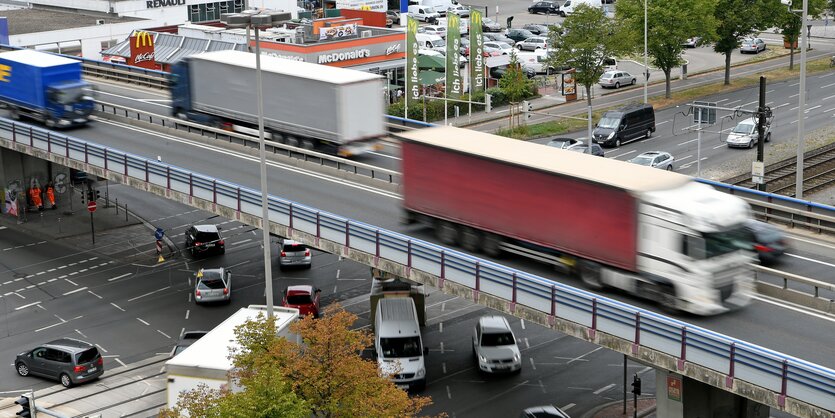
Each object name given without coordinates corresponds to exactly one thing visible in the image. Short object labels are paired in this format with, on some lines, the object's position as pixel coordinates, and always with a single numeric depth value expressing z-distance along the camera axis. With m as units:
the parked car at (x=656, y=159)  70.75
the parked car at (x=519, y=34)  115.23
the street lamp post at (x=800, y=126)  51.75
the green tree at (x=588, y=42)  86.94
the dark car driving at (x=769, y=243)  40.38
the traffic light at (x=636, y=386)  41.48
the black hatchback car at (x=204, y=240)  61.19
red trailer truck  35.22
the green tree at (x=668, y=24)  89.12
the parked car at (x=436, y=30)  115.24
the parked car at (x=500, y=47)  103.36
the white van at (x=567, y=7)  125.82
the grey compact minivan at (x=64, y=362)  46.00
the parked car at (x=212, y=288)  54.50
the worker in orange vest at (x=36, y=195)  68.62
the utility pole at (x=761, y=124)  56.42
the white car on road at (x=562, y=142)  74.00
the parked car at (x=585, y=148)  73.12
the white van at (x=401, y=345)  44.56
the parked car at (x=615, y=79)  96.50
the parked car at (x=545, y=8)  131.00
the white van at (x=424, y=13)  126.06
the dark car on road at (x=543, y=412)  40.06
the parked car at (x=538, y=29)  117.83
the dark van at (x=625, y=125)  79.19
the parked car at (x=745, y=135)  78.62
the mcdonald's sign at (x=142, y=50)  94.25
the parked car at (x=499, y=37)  111.38
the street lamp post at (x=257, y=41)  37.28
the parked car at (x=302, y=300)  52.28
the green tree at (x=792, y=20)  97.31
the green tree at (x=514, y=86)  86.31
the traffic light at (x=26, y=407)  33.12
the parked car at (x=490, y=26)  119.88
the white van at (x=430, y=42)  107.00
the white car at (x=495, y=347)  45.66
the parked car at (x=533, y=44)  109.44
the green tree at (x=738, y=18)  94.81
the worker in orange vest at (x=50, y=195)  69.25
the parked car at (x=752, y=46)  110.44
